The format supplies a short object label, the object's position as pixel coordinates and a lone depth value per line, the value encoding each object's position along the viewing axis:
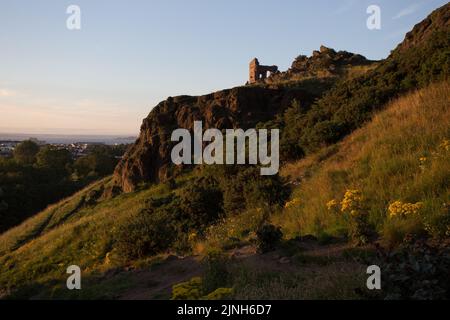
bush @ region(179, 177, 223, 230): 12.01
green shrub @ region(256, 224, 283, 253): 6.97
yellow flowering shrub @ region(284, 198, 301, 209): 9.17
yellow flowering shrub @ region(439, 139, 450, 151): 8.00
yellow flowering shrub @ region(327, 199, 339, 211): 7.56
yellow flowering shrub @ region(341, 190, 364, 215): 6.98
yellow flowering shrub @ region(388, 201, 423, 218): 6.22
